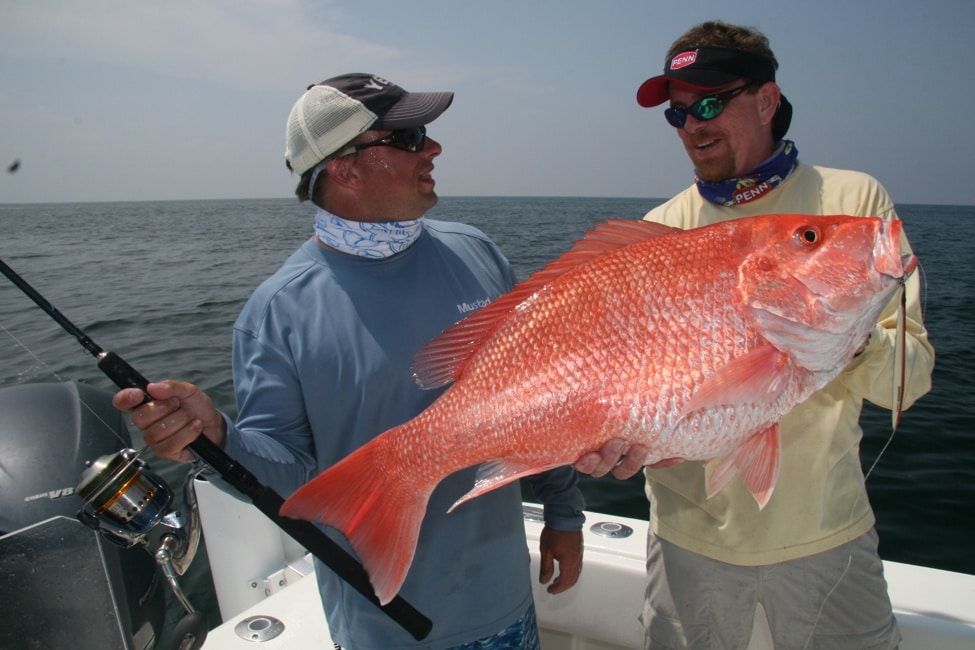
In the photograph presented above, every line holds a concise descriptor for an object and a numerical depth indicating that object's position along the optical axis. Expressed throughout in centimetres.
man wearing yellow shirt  211
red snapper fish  162
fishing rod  172
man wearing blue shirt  187
